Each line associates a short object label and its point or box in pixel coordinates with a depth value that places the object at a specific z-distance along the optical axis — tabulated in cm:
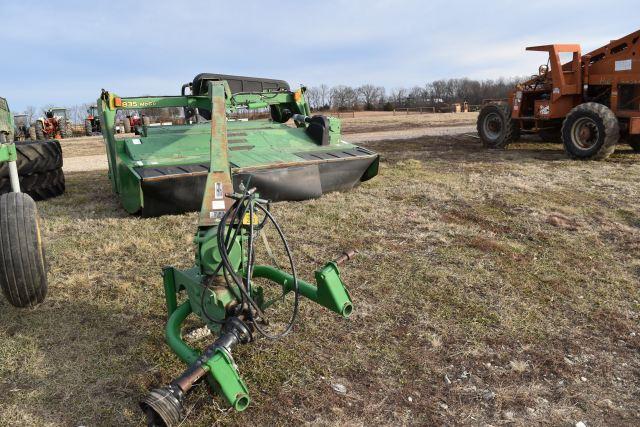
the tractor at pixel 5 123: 338
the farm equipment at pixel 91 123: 2419
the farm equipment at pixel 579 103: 816
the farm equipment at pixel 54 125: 1988
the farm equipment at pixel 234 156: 495
